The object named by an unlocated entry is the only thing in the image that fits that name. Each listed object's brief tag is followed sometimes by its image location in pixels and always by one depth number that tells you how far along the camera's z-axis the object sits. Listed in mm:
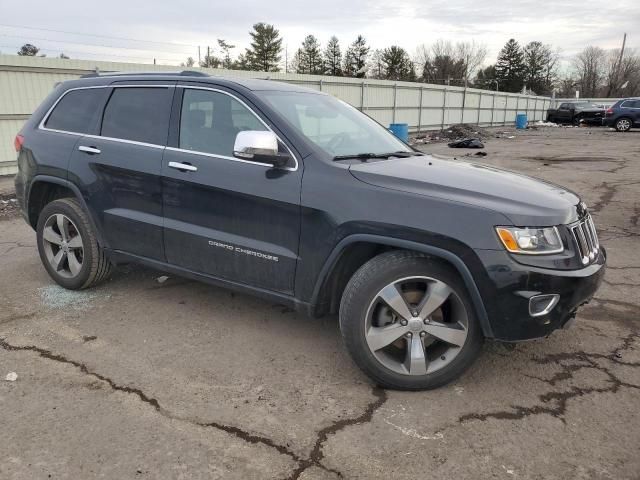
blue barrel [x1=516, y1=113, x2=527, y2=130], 37250
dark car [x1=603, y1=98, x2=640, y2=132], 28891
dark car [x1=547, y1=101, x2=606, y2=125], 36844
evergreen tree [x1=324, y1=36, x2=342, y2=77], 77688
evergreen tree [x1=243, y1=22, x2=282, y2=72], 68312
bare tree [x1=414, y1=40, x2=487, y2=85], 79688
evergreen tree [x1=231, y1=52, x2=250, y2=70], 67125
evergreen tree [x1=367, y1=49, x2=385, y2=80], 77625
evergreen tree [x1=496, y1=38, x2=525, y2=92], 85000
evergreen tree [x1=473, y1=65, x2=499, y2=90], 84781
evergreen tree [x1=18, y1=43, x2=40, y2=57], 51562
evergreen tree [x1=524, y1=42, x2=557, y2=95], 84500
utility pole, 78100
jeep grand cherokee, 2799
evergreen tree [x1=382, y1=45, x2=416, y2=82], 75625
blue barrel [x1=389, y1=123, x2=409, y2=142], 20078
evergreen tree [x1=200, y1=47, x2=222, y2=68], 56872
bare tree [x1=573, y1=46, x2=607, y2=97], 84688
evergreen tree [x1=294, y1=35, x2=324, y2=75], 75312
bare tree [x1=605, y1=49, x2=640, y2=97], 78644
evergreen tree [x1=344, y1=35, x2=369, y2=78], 78188
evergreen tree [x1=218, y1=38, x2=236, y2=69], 67625
